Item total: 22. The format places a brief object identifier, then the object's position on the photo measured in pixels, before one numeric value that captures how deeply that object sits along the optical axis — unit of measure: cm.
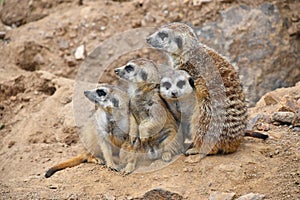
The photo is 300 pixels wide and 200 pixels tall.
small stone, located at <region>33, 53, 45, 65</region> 1341
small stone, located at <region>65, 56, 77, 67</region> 1341
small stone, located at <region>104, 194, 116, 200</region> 792
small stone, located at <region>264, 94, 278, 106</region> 1025
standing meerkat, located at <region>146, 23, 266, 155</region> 845
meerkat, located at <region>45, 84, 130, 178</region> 870
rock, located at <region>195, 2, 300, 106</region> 1326
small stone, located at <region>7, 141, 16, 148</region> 1062
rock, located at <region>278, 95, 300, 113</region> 955
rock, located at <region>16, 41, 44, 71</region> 1342
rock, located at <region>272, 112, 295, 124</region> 932
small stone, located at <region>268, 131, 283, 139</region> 907
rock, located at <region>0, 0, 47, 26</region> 1443
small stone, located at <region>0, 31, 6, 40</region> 1404
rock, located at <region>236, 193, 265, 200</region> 746
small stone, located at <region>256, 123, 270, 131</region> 948
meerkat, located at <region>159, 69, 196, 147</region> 854
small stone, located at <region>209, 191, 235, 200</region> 760
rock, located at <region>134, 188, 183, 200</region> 778
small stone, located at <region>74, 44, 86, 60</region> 1341
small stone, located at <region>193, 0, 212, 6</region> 1340
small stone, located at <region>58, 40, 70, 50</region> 1358
